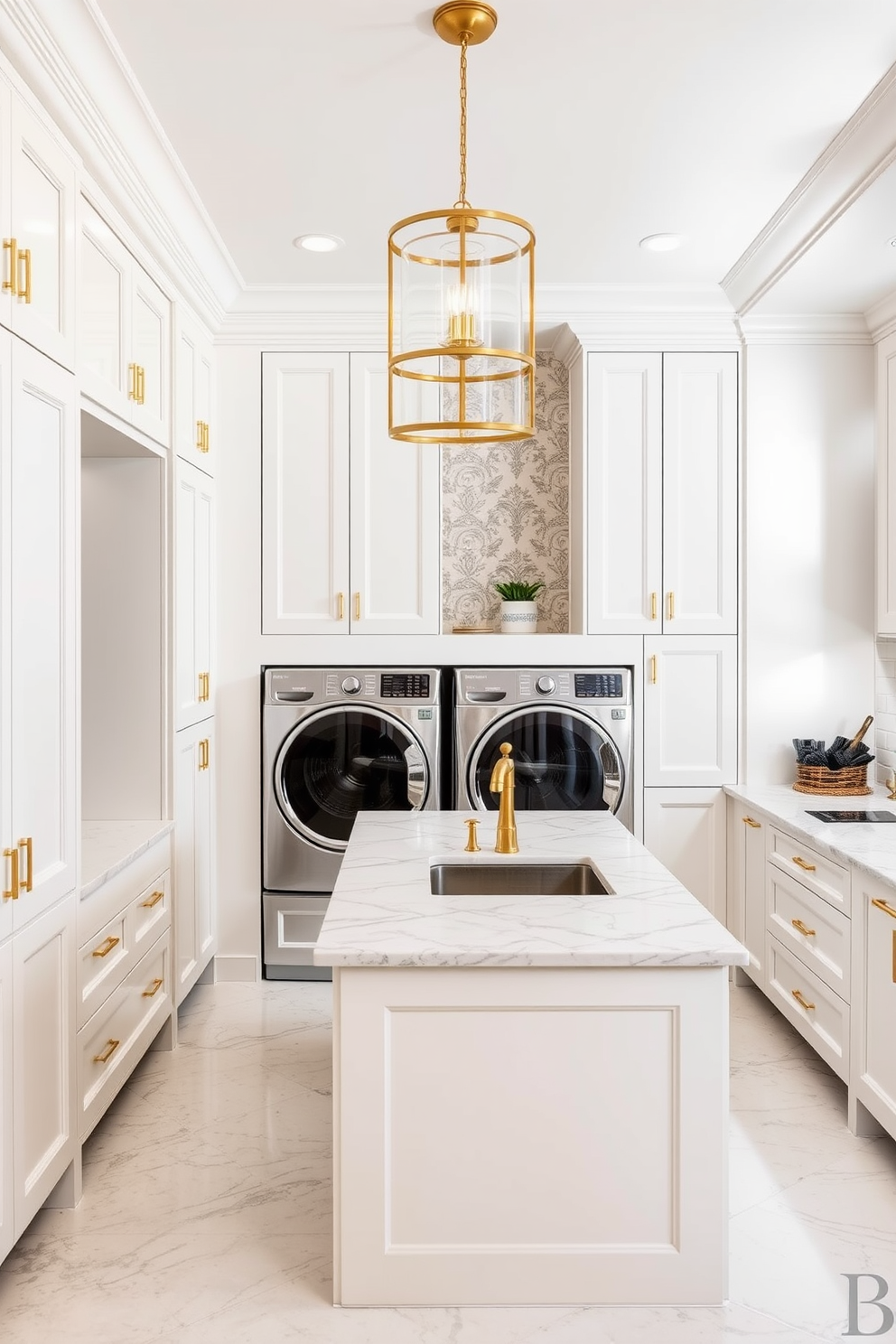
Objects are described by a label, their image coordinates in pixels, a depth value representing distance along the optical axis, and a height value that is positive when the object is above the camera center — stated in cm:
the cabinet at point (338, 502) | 373 +60
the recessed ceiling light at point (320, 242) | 318 +135
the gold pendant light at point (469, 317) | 177 +63
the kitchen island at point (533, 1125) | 175 -82
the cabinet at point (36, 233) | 184 +85
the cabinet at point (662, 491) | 374 +64
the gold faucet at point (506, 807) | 232 -34
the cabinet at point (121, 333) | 233 +86
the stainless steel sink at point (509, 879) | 231 -51
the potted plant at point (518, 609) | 381 +20
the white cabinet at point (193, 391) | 319 +92
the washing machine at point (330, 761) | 366 -37
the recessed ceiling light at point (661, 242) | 317 +135
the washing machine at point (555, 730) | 367 -25
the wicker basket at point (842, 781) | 344 -41
